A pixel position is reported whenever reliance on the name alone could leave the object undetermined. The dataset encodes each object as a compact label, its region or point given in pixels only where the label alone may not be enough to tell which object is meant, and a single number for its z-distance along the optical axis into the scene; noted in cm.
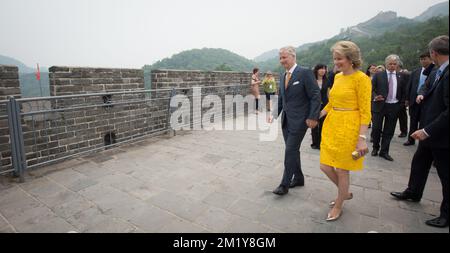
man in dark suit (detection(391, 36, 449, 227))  224
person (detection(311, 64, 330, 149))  508
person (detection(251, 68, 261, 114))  1013
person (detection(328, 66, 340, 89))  488
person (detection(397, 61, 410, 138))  642
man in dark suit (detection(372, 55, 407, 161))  462
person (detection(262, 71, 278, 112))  967
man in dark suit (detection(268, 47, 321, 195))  291
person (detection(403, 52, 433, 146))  455
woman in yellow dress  235
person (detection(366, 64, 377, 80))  652
